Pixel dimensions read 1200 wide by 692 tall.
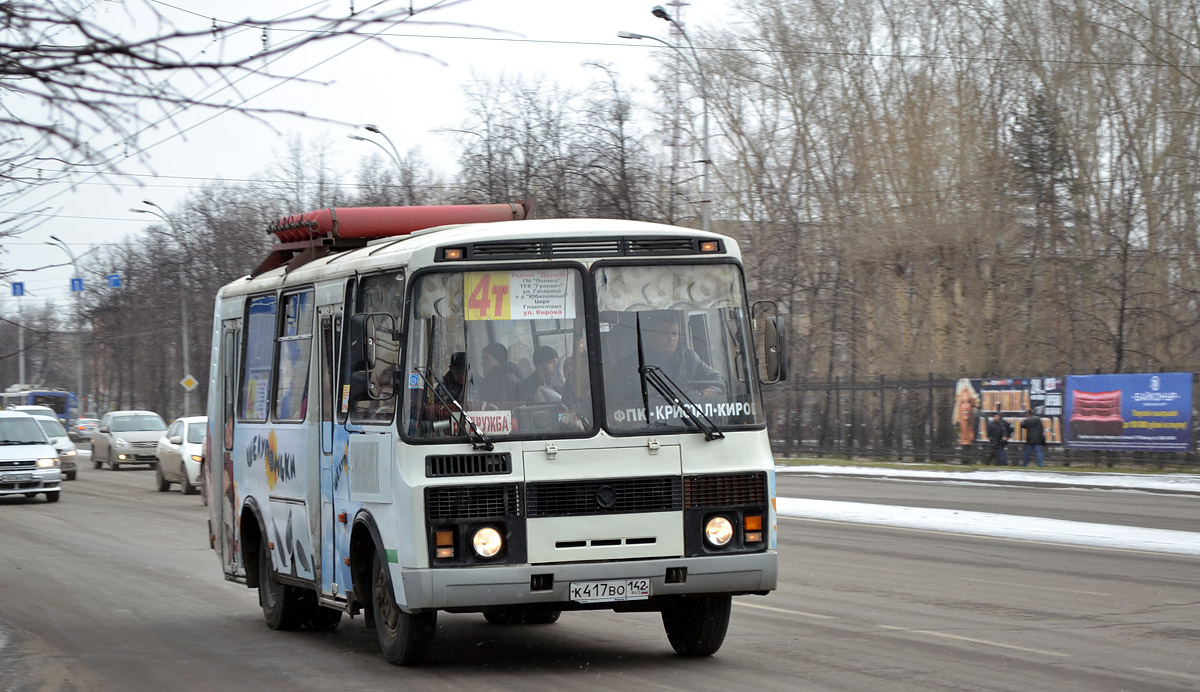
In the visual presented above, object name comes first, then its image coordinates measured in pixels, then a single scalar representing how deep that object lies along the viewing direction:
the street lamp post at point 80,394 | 84.64
